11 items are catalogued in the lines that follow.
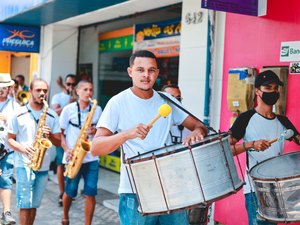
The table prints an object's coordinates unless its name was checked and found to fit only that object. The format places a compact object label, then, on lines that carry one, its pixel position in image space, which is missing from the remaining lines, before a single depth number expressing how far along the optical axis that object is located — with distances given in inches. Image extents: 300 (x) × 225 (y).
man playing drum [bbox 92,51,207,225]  140.8
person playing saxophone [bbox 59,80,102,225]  253.8
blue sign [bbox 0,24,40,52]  450.3
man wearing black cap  174.7
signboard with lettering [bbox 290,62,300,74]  211.5
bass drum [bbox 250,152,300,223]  137.0
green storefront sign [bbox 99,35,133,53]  400.0
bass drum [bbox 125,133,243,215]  122.1
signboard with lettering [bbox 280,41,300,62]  211.8
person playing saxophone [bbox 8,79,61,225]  221.9
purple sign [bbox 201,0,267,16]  209.2
